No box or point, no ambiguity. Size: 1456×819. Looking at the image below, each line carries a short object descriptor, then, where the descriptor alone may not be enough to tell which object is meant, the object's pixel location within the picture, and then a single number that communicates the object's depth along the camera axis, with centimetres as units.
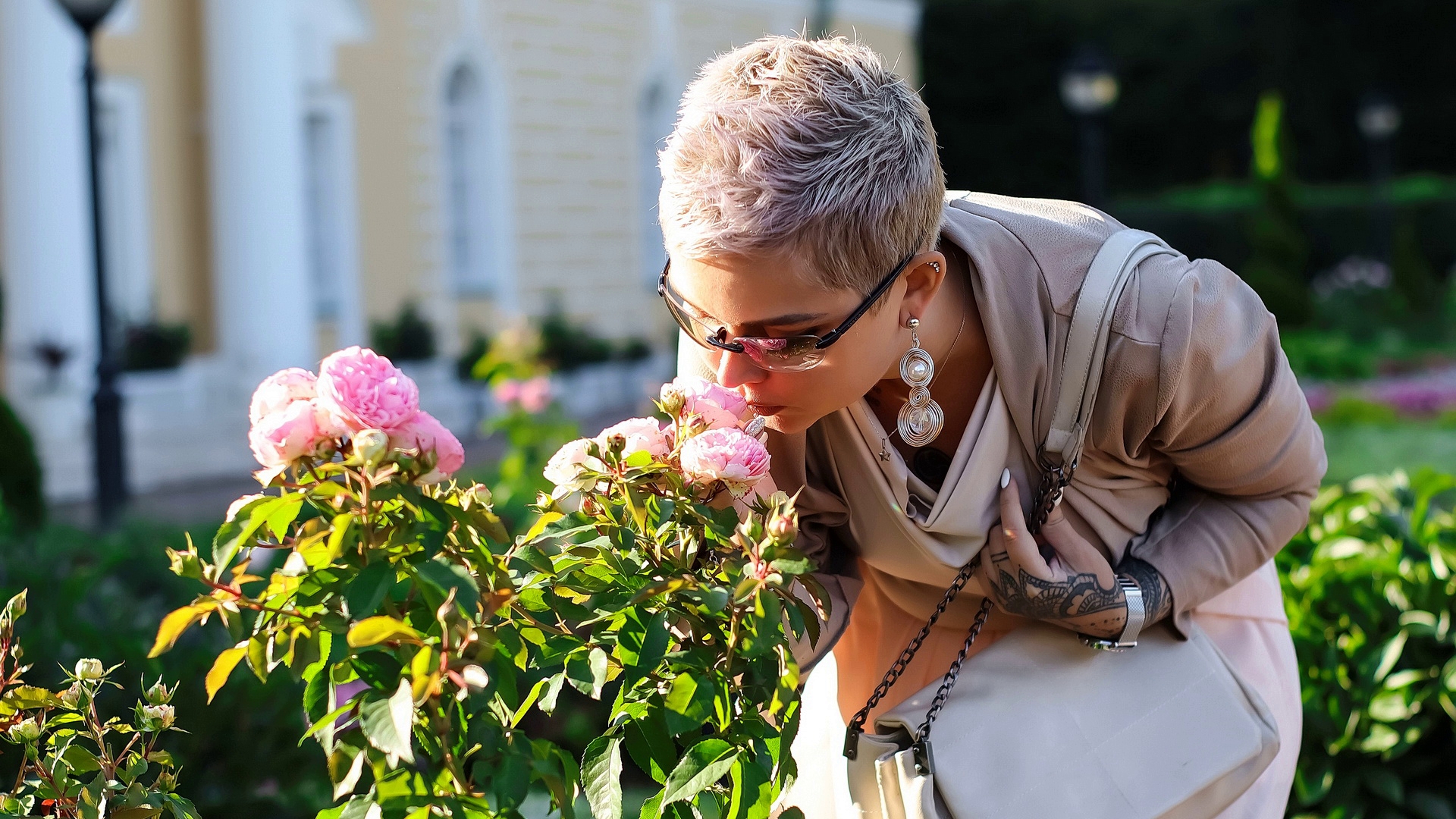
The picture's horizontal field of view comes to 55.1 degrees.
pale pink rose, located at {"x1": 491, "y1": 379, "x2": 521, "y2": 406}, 580
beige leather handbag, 169
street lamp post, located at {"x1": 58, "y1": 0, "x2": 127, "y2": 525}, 604
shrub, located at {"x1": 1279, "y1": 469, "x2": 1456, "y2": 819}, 265
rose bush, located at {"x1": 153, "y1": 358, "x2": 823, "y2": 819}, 128
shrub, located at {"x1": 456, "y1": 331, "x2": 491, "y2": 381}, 1251
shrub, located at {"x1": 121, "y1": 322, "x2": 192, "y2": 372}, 1008
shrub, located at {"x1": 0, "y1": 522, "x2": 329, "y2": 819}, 282
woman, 149
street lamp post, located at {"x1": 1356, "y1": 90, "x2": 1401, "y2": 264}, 2509
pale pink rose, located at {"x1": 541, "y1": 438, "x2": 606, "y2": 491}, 153
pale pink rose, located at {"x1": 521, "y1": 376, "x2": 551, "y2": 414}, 574
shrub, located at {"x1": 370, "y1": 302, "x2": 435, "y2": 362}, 1195
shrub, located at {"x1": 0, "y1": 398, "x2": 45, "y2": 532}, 592
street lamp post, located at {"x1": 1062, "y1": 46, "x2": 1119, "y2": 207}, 1370
